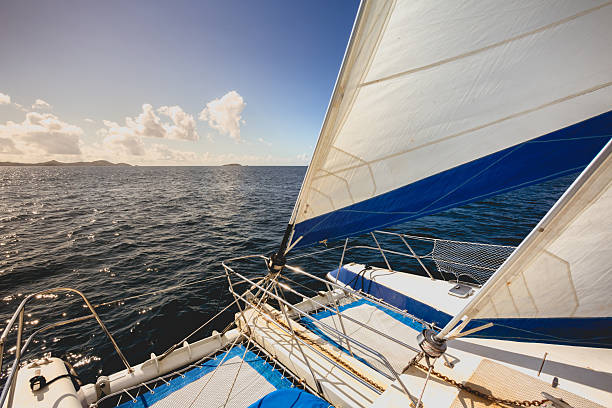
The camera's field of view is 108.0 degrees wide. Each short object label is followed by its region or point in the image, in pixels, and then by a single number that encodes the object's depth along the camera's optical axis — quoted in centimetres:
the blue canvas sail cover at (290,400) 253
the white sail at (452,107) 215
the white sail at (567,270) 153
